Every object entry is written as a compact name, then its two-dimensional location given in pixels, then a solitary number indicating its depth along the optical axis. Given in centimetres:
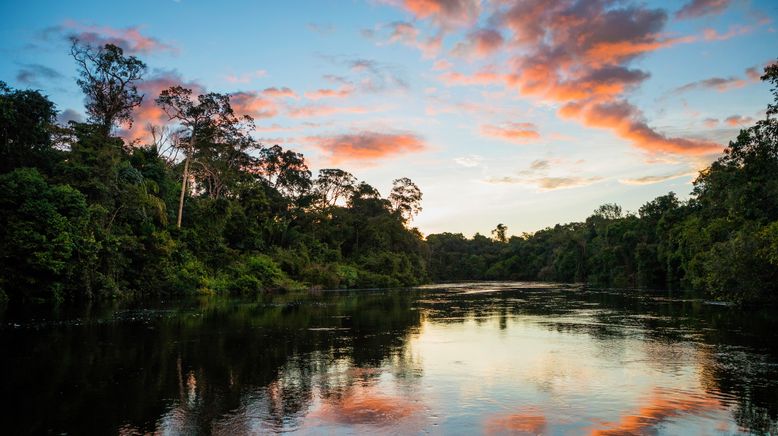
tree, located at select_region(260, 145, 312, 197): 8706
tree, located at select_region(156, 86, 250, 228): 5553
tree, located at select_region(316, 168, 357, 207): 9338
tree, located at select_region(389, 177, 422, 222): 11131
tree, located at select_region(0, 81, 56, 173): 3878
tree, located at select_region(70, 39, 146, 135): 4691
